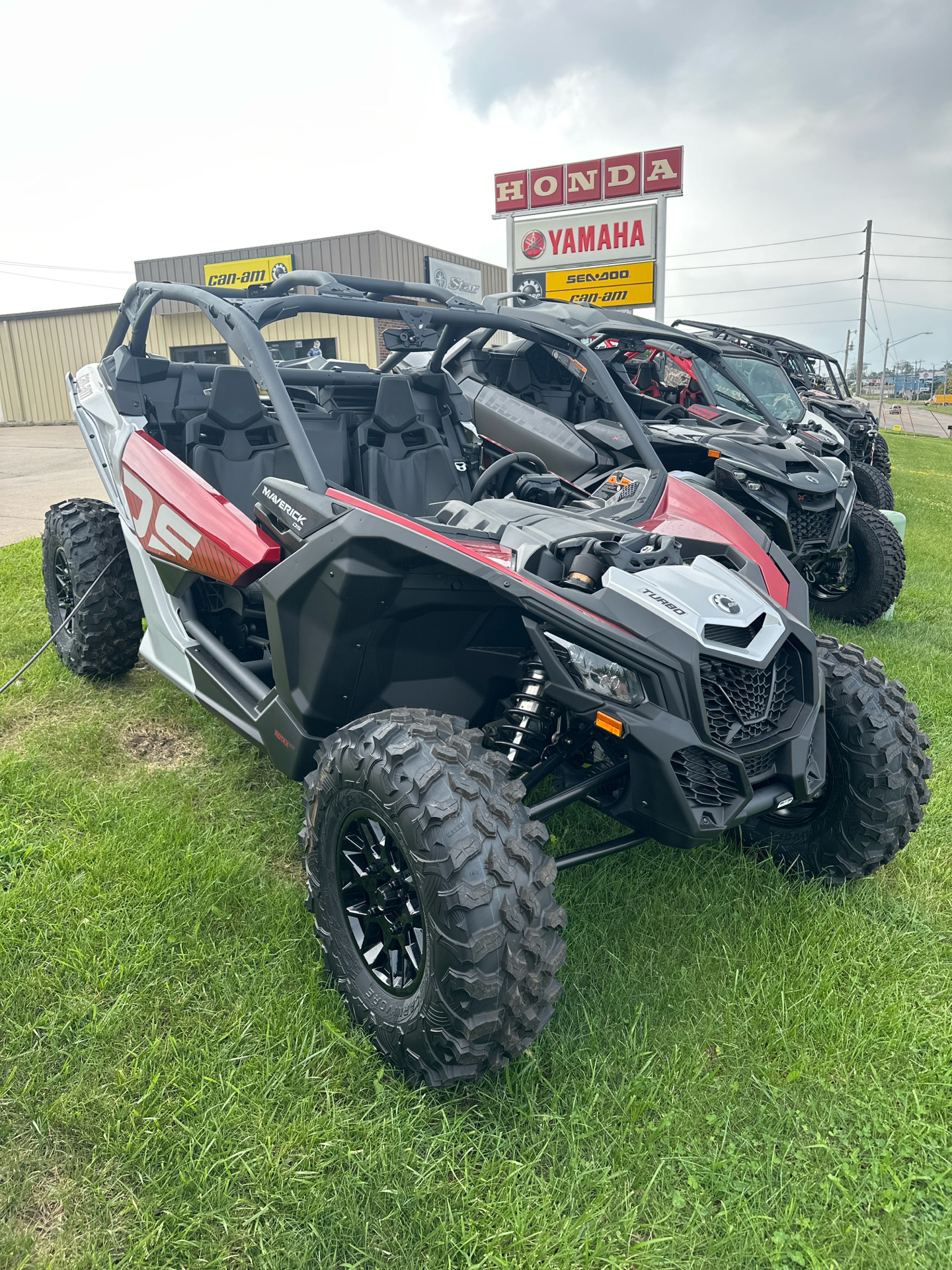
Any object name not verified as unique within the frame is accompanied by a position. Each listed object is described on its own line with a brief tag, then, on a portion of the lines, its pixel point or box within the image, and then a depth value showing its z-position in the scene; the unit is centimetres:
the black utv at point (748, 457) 537
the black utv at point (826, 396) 1020
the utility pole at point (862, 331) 4197
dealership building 2298
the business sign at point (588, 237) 1673
